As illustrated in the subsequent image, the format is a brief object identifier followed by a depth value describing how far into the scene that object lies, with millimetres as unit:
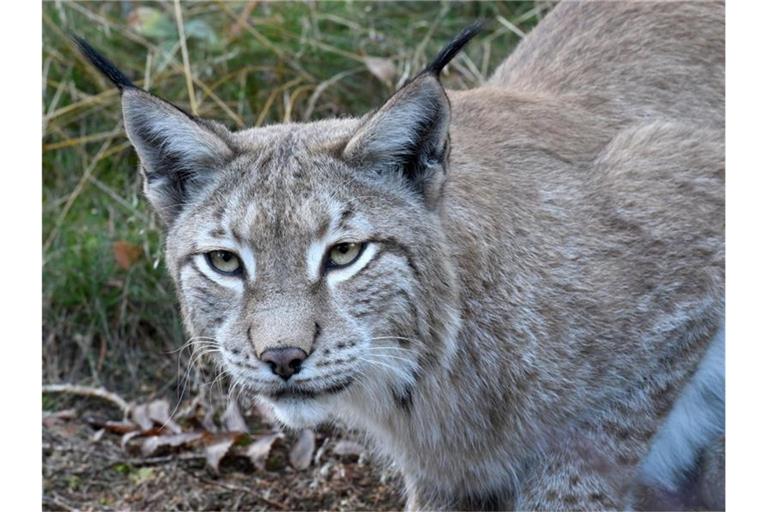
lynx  7383
